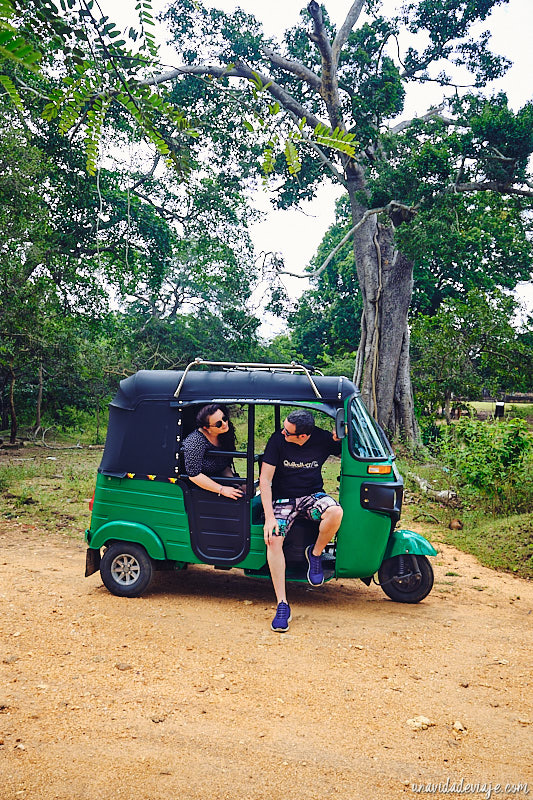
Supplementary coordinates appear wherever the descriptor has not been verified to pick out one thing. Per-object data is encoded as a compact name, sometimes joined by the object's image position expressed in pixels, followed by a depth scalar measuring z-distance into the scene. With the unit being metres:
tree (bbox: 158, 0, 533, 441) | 12.90
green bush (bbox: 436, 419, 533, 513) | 9.67
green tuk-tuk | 5.78
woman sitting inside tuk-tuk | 5.80
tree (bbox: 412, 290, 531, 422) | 17.25
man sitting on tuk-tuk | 5.57
